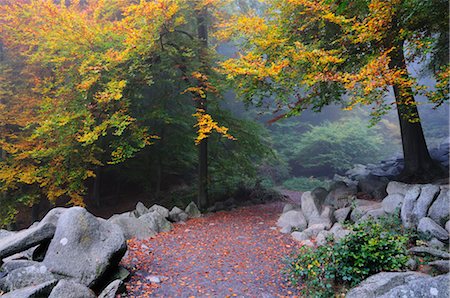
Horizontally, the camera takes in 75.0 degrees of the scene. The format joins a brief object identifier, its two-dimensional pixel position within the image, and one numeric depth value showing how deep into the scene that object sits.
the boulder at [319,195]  8.30
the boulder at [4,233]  5.72
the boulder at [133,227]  6.72
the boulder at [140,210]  8.98
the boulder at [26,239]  4.27
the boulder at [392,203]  6.32
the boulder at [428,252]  4.43
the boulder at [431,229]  5.13
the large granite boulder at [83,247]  4.05
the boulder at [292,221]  7.48
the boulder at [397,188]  6.83
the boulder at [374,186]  8.11
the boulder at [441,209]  5.50
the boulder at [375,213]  6.42
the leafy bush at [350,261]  3.89
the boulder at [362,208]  6.74
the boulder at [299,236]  6.72
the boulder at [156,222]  7.25
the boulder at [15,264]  4.18
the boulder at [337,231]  5.92
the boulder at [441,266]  3.98
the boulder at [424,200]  5.68
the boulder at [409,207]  5.70
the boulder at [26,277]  3.96
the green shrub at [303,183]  18.25
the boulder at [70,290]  3.49
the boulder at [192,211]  9.48
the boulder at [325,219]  7.06
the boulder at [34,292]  3.49
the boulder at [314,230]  6.76
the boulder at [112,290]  3.85
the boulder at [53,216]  4.90
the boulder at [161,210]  8.53
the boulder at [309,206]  7.79
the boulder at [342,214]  7.05
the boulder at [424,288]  2.80
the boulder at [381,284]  3.44
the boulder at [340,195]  7.97
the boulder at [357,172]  15.94
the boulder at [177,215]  8.70
